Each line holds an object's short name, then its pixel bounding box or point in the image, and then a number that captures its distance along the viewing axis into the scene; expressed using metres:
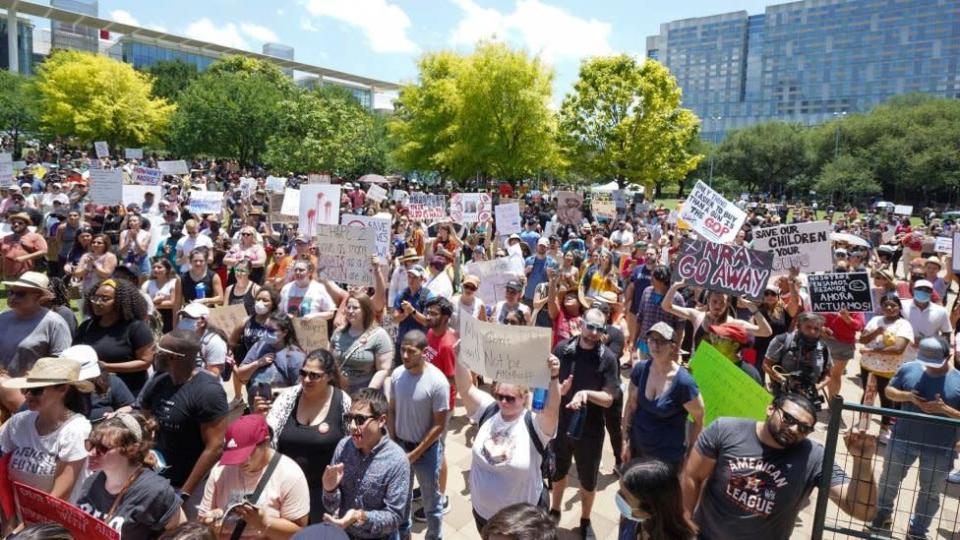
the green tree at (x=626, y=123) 34.66
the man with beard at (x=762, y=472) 3.26
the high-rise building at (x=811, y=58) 139.00
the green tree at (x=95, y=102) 41.91
